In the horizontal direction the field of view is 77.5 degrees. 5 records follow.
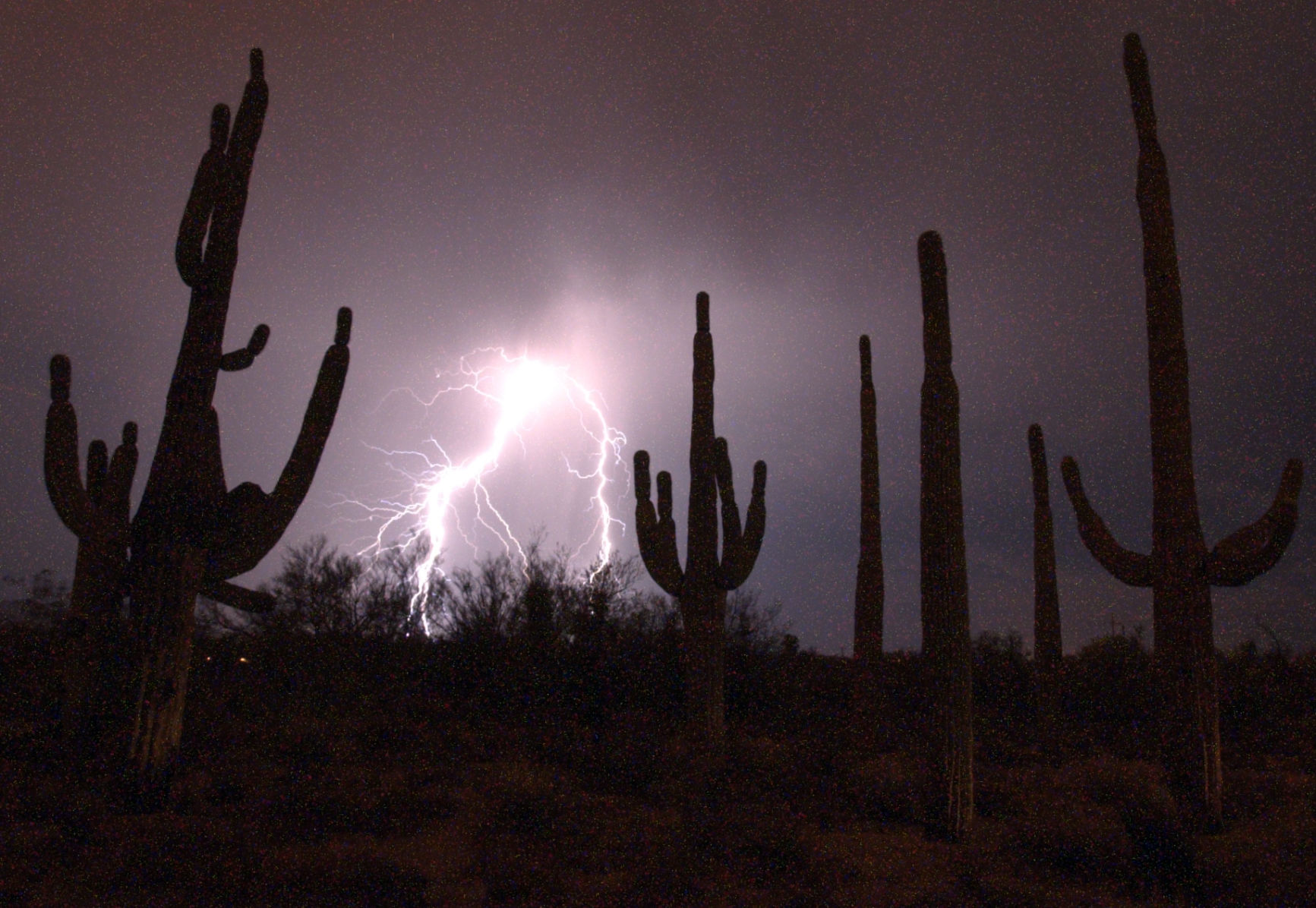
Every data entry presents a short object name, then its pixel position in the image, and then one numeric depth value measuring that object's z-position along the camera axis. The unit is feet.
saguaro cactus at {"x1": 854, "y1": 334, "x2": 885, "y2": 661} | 49.83
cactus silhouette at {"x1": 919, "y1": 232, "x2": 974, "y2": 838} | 28.25
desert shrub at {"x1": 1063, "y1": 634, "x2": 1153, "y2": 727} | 59.93
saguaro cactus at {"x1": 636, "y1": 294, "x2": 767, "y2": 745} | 40.11
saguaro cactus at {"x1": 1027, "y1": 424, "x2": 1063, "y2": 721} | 52.08
